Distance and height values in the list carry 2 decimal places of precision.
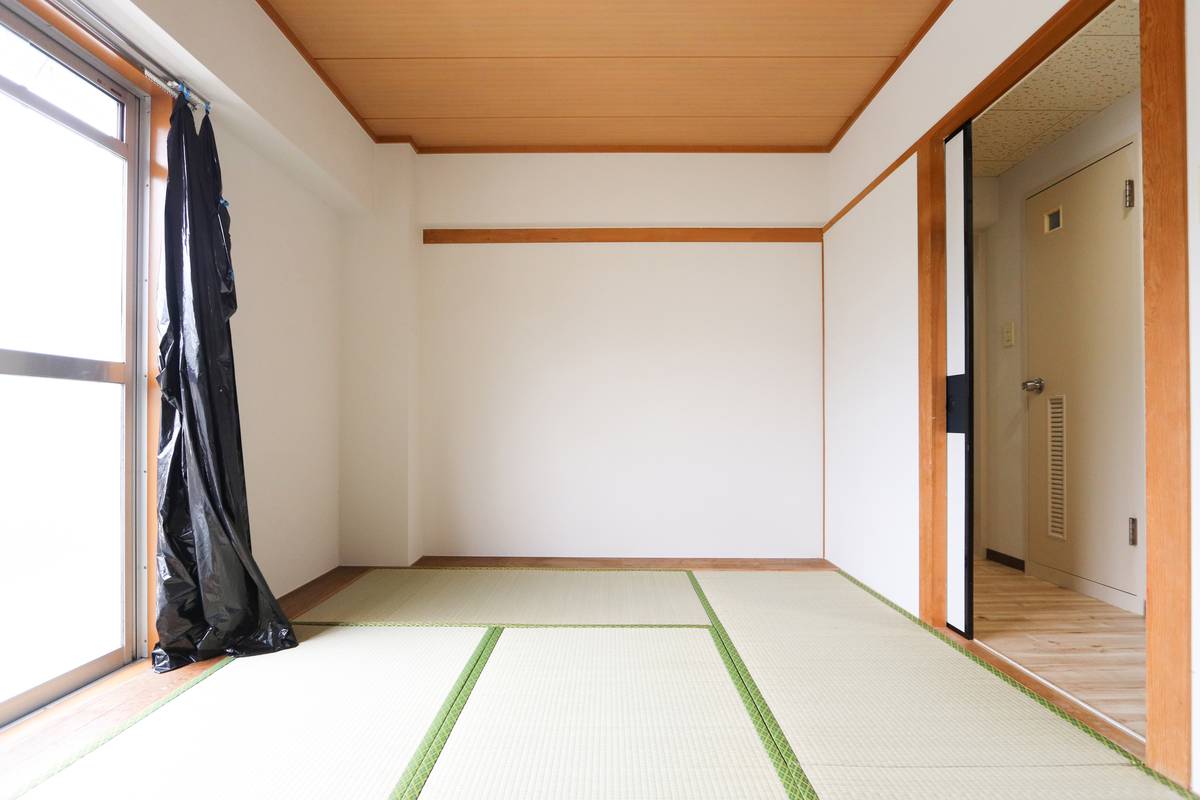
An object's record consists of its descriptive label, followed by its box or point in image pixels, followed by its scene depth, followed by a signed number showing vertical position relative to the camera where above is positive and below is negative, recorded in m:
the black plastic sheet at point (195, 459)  2.38 -0.23
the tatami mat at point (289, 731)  1.61 -1.01
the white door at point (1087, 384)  3.16 +0.08
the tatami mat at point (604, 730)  1.60 -1.01
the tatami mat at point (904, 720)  1.61 -1.02
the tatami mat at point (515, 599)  2.92 -1.05
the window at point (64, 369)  1.97 +0.12
